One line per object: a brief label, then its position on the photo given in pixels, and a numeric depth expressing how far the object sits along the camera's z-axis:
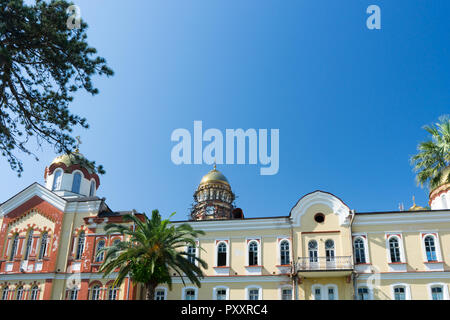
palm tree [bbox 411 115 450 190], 26.78
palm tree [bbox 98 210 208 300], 26.56
